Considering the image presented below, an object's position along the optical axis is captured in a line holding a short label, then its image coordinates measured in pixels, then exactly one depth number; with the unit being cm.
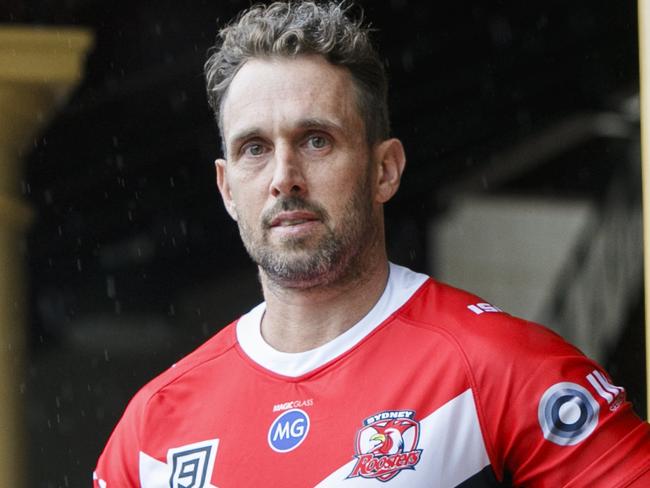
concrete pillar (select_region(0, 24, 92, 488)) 972
